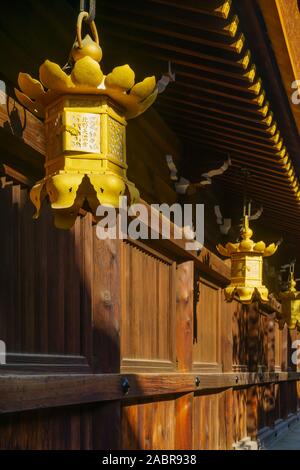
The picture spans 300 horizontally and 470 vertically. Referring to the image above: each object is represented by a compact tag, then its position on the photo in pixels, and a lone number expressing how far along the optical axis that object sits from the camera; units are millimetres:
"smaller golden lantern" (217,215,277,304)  7383
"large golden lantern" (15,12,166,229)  2656
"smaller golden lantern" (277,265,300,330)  11852
